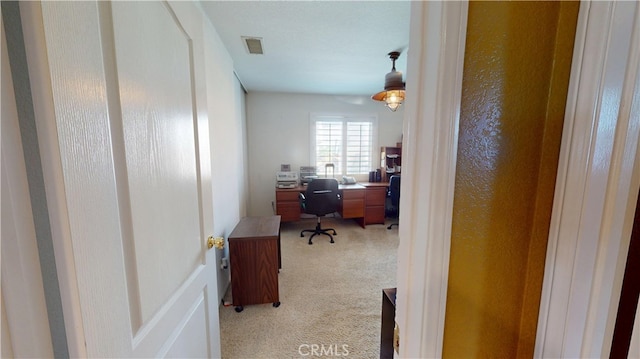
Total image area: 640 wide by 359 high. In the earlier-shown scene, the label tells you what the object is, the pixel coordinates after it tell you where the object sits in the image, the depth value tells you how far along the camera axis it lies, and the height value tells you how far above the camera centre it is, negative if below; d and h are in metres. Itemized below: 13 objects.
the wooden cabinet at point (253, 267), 1.89 -0.98
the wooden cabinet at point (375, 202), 3.92 -0.89
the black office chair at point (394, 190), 3.61 -0.64
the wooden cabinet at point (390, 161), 4.26 -0.20
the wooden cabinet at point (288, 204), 3.67 -0.86
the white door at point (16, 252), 0.36 -0.17
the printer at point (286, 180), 3.78 -0.50
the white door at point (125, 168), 0.40 -0.05
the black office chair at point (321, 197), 3.29 -0.69
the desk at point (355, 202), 3.69 -0.86
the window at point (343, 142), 4.17 +0.14
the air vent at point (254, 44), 2.07 +0.99
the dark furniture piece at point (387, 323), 1.02 -0.79
